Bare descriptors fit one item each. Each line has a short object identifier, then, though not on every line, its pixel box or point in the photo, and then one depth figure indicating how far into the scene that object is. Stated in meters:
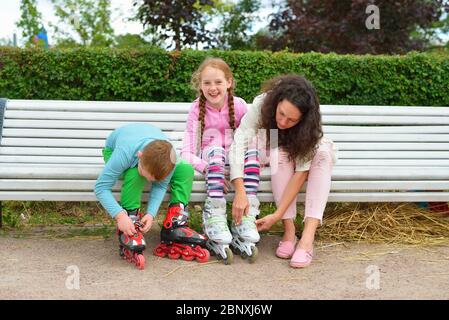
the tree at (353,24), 7.47
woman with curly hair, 3.39
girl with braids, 3.38
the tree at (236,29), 8.38
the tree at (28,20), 7.85
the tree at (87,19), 8.33
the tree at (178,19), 7.12
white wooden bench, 3.53
